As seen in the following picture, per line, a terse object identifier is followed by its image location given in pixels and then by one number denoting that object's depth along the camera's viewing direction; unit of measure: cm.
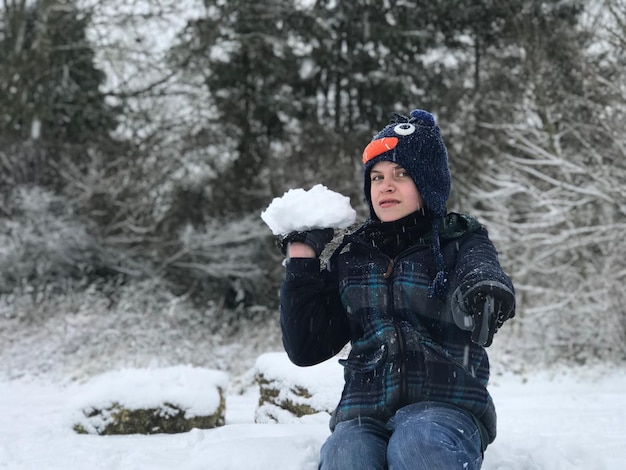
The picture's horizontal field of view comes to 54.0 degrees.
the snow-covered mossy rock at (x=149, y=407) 449
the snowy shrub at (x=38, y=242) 986
